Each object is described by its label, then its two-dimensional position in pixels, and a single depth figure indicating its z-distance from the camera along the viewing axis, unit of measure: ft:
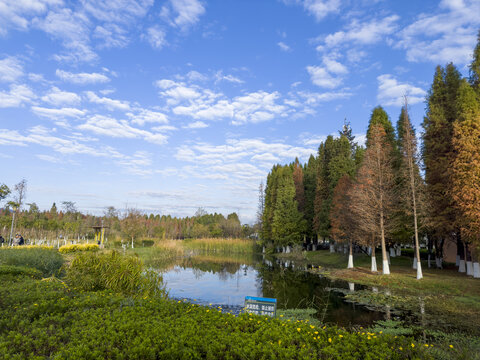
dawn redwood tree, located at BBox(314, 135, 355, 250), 109.81
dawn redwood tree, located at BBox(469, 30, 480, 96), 60.49
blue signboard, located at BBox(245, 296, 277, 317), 22.41
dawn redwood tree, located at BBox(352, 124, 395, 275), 68.39
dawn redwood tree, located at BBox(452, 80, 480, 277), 52.11
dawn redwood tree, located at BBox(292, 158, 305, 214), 153.18
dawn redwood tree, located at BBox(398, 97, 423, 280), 63.87
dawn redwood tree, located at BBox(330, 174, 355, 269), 80.43
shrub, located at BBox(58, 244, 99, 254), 72.08
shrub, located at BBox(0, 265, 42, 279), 31.92
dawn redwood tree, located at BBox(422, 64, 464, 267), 61.16
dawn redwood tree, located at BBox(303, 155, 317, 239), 137.90
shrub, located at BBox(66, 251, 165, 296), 30.07
